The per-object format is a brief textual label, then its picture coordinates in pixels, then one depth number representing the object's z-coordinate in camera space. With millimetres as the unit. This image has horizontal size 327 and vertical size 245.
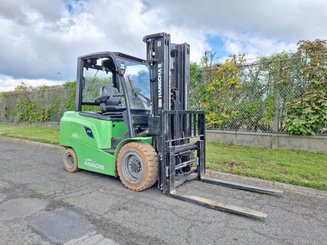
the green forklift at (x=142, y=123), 4082
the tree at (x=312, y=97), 6594
